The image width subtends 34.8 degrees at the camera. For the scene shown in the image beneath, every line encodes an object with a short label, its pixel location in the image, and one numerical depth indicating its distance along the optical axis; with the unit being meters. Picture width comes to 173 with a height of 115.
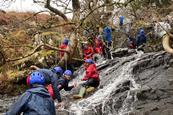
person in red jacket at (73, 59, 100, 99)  9.96
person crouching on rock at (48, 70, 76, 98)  9.25
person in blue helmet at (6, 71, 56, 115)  3.94
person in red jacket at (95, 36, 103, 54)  14.12
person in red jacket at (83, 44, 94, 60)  14.24
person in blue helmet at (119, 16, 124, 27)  15.83
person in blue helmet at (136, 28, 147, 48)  15.86
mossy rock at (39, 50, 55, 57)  14.42
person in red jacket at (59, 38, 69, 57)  12.95
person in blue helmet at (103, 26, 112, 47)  13.25
